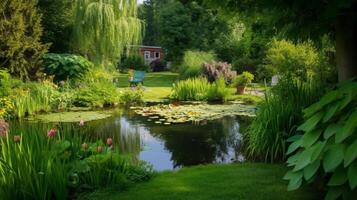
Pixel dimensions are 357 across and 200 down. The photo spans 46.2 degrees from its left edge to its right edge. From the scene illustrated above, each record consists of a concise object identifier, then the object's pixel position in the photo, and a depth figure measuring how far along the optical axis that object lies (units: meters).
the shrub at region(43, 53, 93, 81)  15.39
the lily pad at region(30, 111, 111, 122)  10.76
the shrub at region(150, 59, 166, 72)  40.33
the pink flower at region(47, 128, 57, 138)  4.23
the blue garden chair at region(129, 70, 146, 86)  20.75
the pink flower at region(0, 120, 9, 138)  4.43
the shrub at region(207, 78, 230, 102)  15.59
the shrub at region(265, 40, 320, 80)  8.50
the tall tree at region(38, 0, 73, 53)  17.59
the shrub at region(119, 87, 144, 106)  14.81
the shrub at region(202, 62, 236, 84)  18.28
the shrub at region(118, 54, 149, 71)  35.94
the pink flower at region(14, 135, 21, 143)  3.99
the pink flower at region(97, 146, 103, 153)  4.70
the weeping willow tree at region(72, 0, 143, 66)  17.19
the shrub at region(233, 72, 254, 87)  17.12
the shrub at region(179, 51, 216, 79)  20.97
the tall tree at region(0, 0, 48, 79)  13.12
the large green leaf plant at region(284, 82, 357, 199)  1.79
